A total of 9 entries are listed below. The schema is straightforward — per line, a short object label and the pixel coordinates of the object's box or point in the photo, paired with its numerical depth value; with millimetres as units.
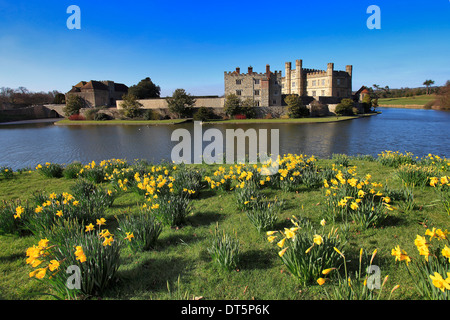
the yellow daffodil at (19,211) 4656
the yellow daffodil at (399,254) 2469
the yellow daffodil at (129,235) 3802
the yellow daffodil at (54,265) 2816
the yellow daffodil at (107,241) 3230
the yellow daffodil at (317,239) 2673
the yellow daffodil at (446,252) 2415
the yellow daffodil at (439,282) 2151
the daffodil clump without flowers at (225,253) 3580
